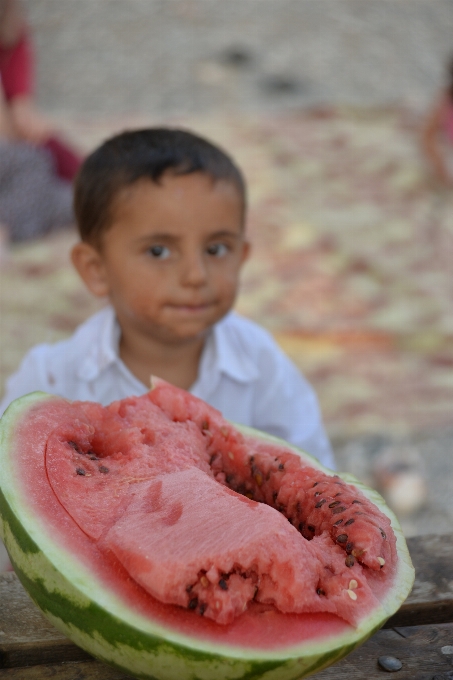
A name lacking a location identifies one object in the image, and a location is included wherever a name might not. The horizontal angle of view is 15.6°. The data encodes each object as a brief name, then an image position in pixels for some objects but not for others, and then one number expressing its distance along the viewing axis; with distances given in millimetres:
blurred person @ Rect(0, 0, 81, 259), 2174
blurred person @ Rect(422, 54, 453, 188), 2583
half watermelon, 1040
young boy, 1304
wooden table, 1119
